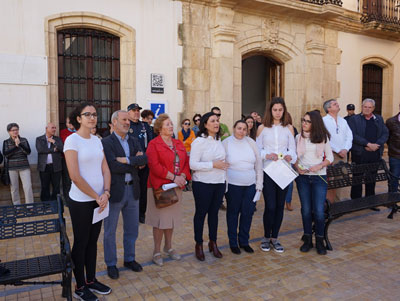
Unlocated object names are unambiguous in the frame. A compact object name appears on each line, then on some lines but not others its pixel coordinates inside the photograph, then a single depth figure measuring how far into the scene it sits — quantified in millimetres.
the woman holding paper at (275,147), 4527
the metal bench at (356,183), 5031
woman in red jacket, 4059
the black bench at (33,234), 3046
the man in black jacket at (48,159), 7074
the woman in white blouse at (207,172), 4211
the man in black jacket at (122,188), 3781
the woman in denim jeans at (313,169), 4555
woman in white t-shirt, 3180
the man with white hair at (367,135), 6570
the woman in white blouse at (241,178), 4387
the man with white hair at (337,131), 5919
